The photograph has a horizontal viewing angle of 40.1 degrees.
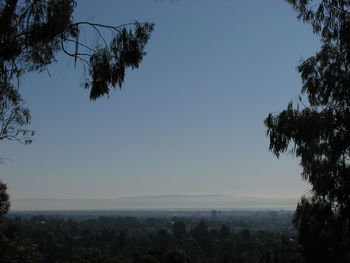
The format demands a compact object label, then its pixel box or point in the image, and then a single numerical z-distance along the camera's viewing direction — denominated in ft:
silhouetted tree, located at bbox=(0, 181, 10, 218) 47.65
